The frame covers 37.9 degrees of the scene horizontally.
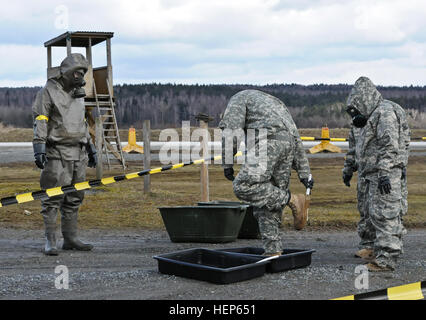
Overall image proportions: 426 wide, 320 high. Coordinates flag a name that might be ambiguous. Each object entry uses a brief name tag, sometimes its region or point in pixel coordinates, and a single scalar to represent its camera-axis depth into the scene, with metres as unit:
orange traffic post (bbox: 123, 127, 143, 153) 31.35
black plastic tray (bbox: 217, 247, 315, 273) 6.61
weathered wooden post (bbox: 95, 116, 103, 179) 17.50
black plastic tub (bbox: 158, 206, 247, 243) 8.77
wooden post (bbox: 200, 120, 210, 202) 10.89
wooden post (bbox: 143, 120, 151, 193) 13.95
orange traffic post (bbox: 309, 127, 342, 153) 31.09
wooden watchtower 21.12
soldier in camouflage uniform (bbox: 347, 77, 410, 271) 6.65
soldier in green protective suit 7.98
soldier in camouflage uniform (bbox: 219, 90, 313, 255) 6.52
